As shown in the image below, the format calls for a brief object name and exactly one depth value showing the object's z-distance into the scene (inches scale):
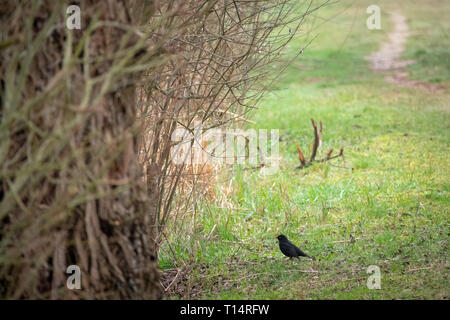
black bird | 441.7
